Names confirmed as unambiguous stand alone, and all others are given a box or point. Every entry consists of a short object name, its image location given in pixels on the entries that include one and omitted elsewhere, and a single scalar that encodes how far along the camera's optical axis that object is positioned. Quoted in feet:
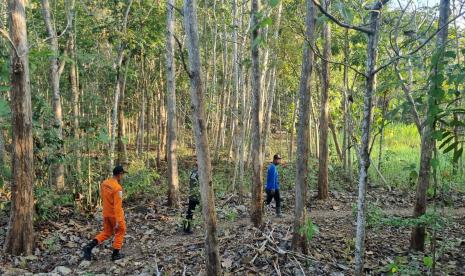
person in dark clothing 28.50
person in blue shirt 32.91
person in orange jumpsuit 24.03
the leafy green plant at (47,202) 27.61
